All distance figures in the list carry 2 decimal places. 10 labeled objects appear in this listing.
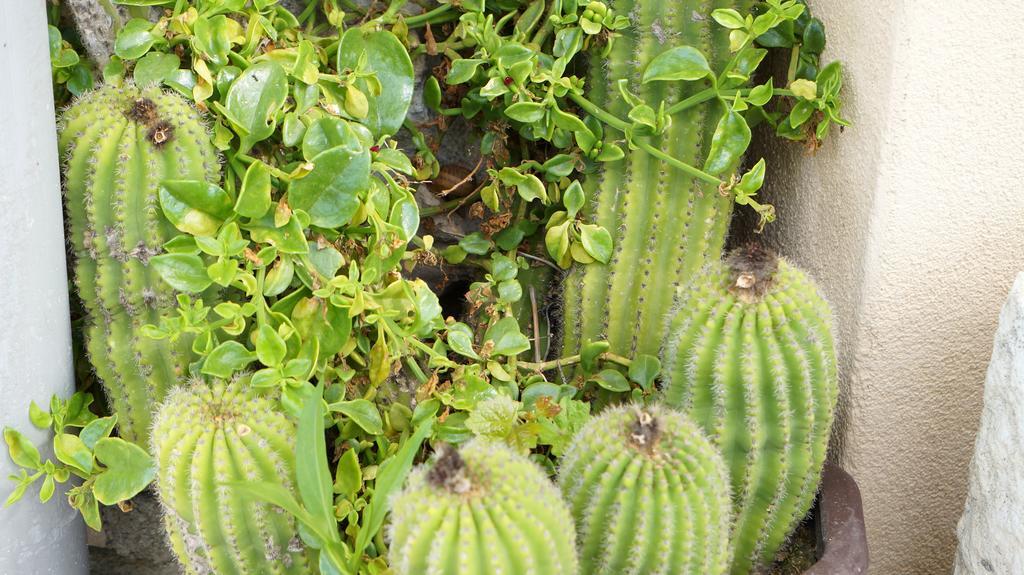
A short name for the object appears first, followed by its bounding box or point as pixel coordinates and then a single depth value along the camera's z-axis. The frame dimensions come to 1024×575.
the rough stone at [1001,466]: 1.06
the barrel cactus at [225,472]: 0.98
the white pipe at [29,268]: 1.01
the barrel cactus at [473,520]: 0.78
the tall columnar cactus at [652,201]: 1.29
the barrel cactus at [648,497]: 0.91
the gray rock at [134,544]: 1.40
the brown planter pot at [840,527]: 1.11
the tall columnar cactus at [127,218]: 1.06
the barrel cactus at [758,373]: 1.04
